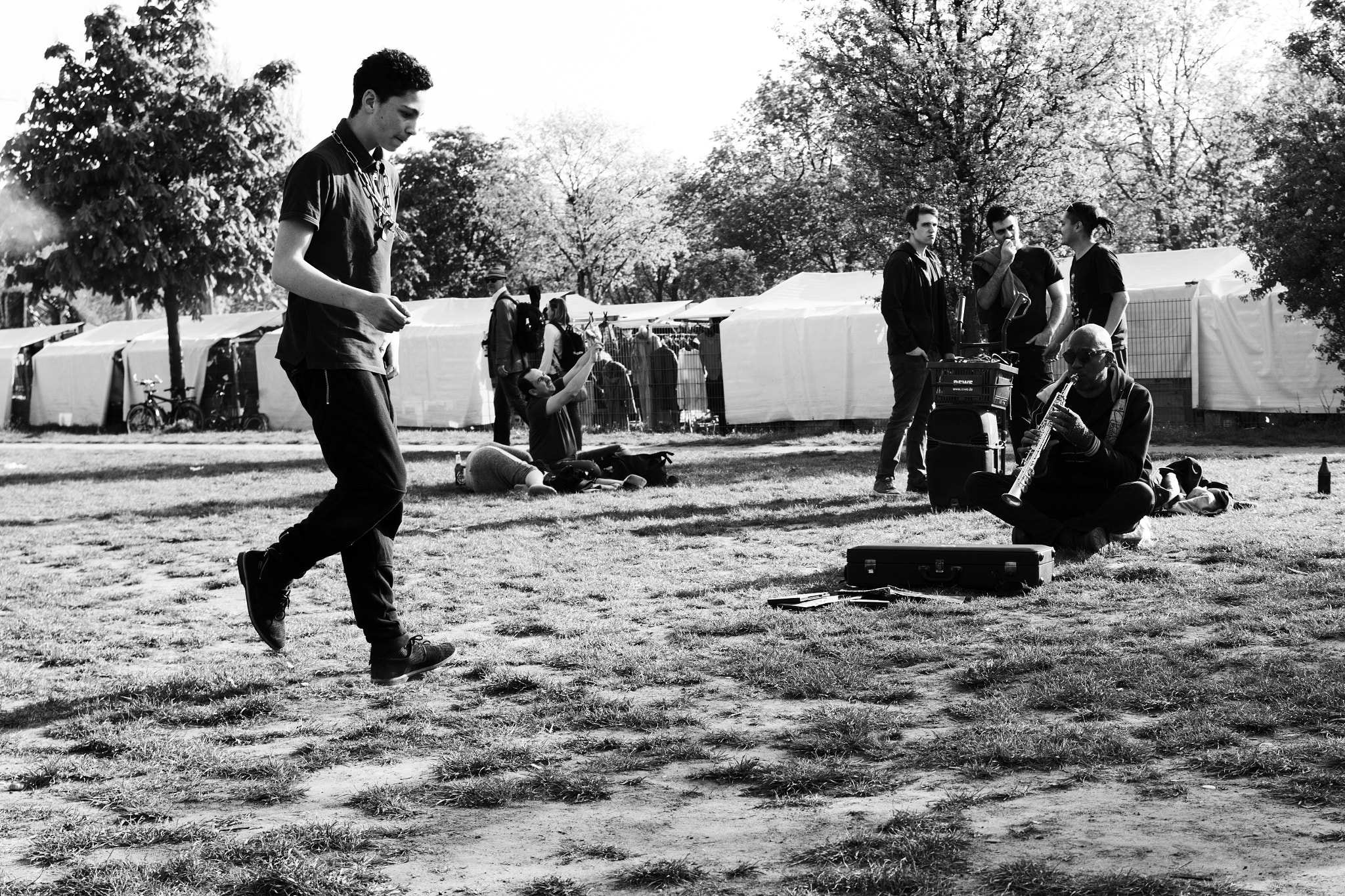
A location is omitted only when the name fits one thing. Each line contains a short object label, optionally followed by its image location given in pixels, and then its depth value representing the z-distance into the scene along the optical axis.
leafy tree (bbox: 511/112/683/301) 58.50
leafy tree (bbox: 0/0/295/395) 28.31
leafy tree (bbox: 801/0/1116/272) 19.94
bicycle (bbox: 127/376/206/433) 30.69
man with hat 14.01
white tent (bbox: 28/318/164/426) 34.41
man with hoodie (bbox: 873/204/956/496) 10.41
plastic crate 9.52
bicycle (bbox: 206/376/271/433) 30.42
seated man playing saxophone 7.26
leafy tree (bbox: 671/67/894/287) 57.53
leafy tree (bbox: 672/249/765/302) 61.03
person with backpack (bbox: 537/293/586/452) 13.01
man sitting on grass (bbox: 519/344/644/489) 12.51
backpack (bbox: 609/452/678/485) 12.88
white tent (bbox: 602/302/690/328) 28.06
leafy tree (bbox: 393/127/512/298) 62.66
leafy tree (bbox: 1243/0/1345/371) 16.86
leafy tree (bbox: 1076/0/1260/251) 41.78
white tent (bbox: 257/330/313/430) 31.44
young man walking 4.53
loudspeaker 9.48
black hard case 6.44
